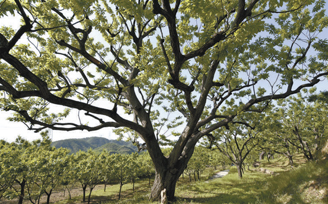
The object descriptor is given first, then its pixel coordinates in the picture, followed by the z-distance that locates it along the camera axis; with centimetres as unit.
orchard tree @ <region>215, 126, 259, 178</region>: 1544
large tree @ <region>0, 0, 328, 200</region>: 354
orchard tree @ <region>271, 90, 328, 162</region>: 1652
